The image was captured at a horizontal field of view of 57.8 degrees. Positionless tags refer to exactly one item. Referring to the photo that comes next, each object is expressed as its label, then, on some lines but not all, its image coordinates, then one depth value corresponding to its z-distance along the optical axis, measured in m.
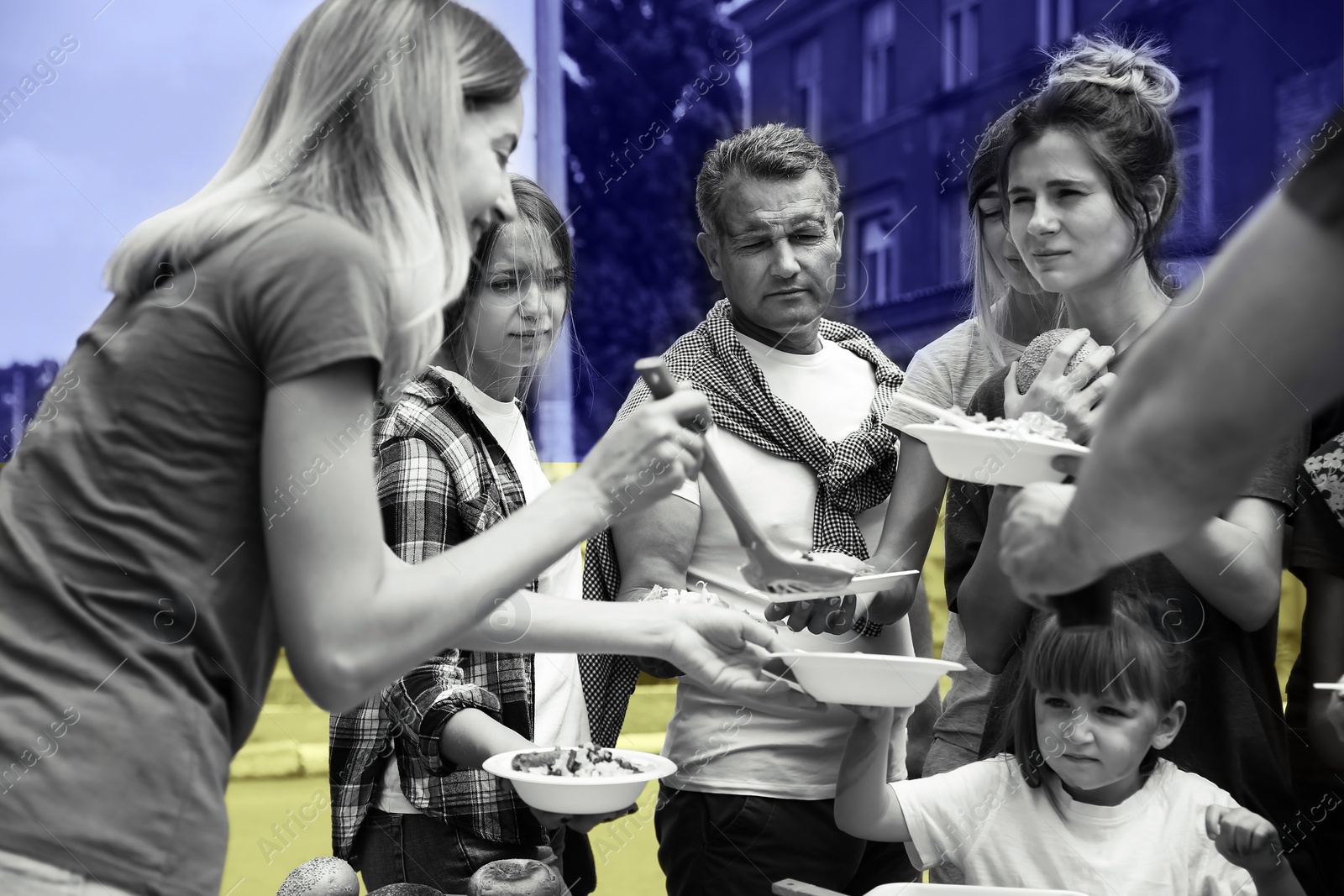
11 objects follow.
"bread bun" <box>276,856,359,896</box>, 1.80
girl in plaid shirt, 1.94
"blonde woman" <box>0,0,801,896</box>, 1.00
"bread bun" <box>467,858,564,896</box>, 1.73
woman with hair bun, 1.90
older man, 2.14
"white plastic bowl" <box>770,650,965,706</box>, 1.77
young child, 1.90
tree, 7.32
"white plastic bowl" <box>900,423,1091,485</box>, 1.64
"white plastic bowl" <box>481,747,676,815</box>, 1.71
